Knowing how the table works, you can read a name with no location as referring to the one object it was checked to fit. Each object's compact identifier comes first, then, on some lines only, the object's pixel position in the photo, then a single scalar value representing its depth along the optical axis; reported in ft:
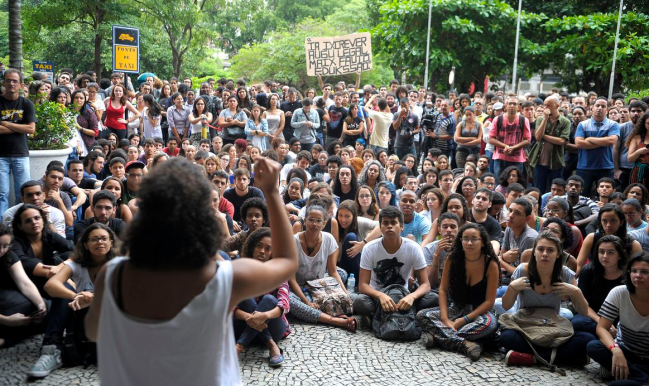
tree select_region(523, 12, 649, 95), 62.75
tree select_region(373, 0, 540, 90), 67.26
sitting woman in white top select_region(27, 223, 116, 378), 16.88
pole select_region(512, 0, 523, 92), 60.85
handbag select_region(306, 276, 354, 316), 20.66
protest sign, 51.49
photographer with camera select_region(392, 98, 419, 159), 40.91
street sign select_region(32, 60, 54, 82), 57.06
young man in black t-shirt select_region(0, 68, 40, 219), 24.41
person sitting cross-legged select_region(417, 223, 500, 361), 18.72
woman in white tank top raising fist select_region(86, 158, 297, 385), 5.98
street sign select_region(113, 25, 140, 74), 42.29
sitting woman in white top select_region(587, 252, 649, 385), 16.40
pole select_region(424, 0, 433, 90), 63.20
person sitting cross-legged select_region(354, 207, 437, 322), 20.48
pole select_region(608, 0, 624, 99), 56.63
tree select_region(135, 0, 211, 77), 69.05
